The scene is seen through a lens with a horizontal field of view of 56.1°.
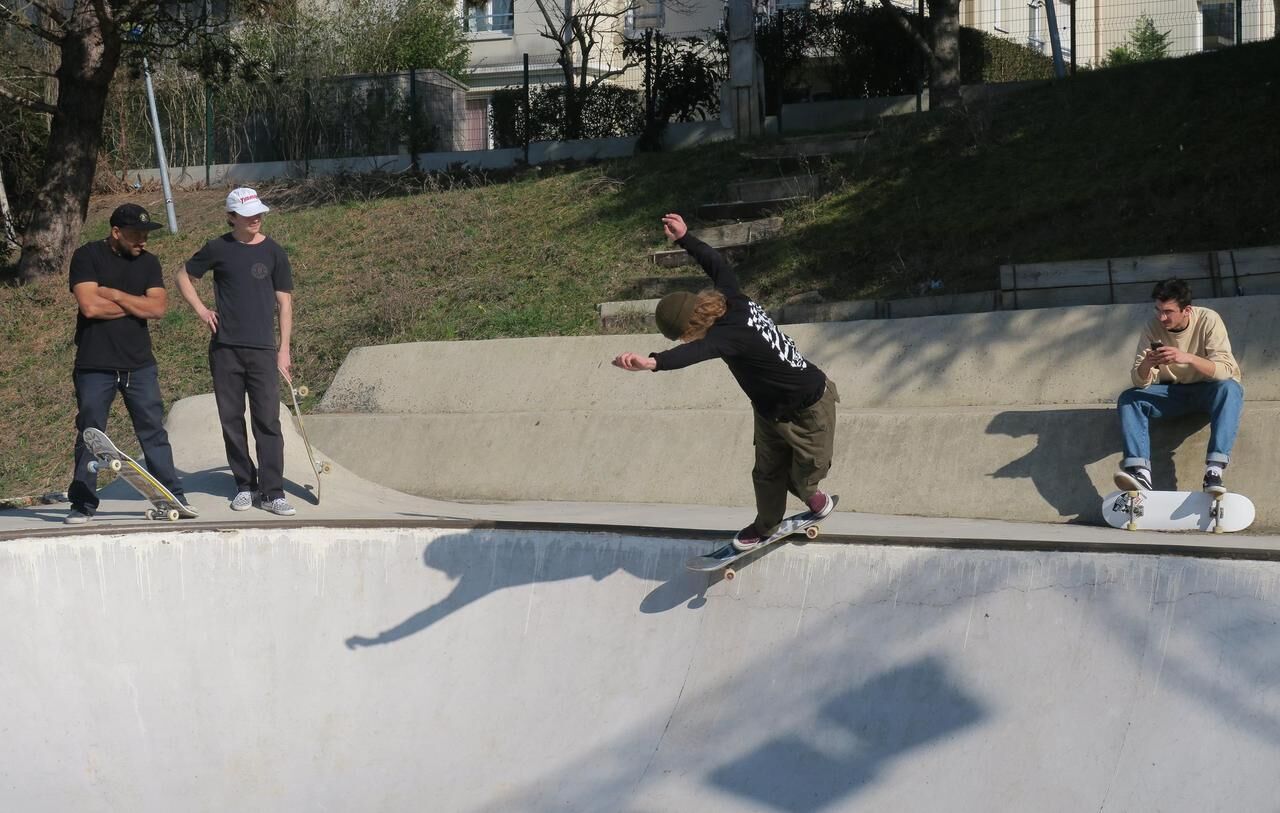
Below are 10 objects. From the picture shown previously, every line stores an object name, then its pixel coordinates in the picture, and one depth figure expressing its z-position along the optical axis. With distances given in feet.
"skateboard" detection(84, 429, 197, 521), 19.62
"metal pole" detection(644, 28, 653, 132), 56.29
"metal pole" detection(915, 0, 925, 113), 52.24
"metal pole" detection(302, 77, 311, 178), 67.87
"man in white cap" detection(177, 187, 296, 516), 22.02
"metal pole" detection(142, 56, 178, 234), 52.90
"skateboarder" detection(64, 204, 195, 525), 21.24
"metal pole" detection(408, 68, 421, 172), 62.08
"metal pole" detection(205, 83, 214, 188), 68.44
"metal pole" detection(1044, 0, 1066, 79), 54.54
